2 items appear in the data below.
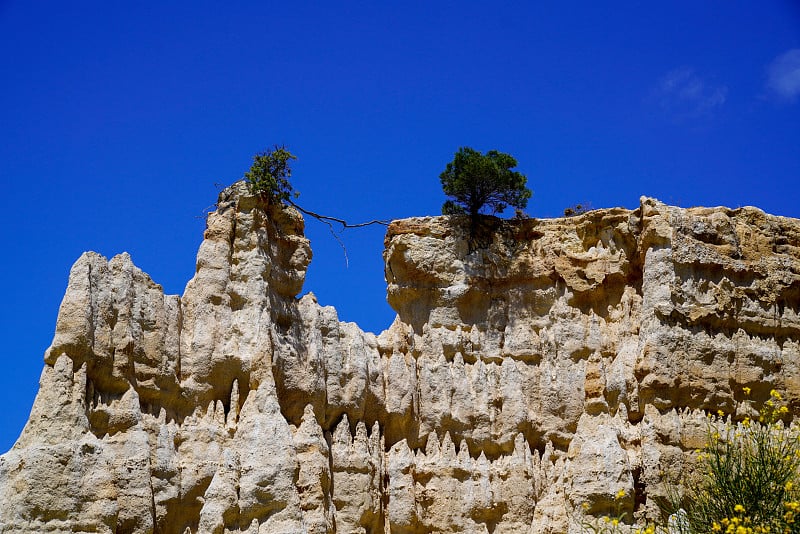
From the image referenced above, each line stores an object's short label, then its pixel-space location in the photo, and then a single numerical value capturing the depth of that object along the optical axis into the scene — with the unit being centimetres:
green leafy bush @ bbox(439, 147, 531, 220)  2836
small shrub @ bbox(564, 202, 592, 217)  2855
